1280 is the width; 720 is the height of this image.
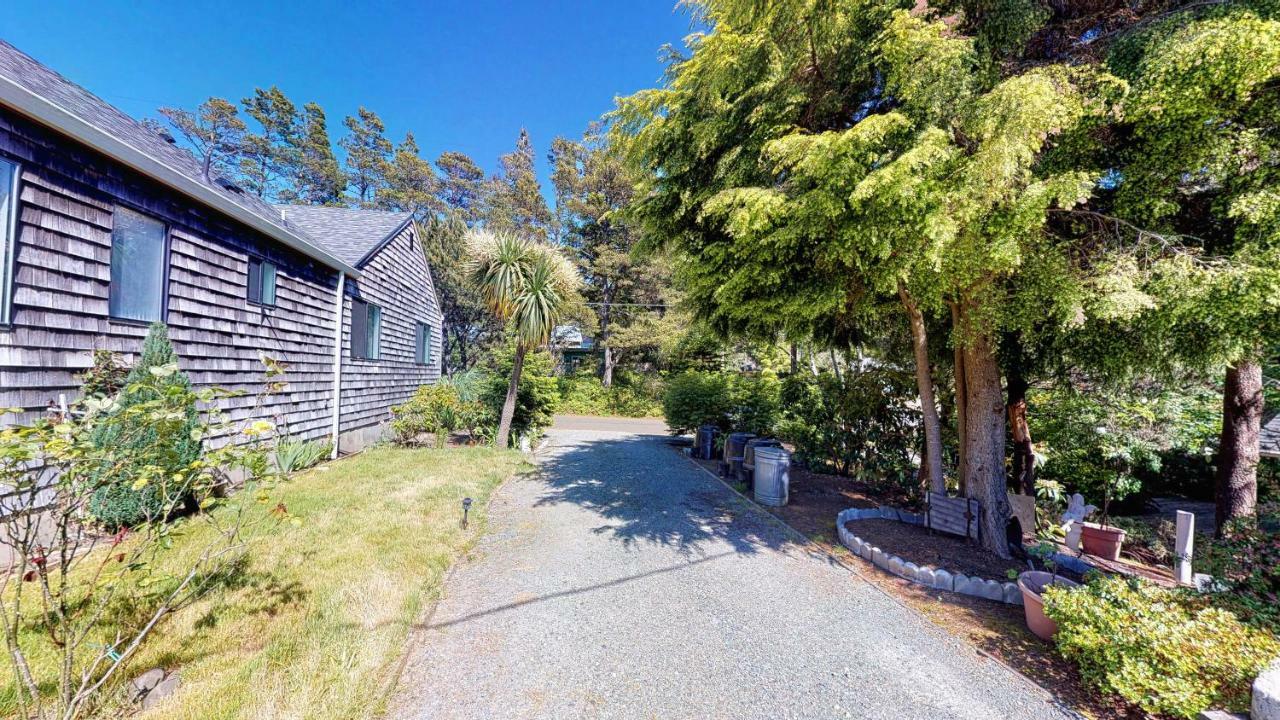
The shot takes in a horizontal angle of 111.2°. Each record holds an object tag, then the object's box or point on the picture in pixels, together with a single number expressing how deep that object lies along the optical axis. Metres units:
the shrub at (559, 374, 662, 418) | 20.41
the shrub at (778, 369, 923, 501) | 7.43
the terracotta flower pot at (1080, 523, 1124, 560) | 5.49
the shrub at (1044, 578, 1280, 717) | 2.31
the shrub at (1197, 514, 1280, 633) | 2.68
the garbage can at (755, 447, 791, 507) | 6.32
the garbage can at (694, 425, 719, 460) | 9.95
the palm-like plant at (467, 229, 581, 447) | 9.13
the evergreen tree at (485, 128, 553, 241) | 23.55
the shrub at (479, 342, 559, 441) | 10.61
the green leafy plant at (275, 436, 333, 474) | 6.39
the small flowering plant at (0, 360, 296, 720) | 1.88
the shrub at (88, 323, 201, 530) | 3.62
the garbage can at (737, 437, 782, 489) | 7.24
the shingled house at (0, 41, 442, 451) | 3.66
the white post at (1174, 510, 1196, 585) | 4.32
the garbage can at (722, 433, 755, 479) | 8.01
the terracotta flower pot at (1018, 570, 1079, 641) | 3.23
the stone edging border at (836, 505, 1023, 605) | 3.85
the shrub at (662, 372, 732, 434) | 10.38
